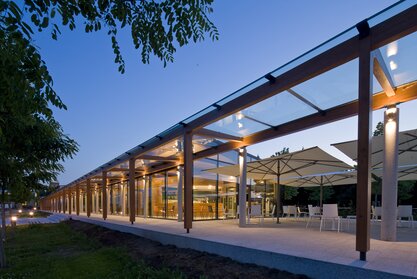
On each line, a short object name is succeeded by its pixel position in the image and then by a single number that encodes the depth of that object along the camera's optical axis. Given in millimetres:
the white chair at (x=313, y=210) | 10520
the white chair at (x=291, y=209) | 14219
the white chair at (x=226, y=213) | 16439
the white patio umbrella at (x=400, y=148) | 8594
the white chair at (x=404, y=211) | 10148
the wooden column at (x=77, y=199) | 27106
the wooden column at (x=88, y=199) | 22547
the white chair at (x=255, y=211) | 12297
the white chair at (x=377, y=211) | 10728
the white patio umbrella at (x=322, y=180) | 14875
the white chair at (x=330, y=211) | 8859
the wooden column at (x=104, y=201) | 17984
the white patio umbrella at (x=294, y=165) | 11180
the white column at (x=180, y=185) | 15719
